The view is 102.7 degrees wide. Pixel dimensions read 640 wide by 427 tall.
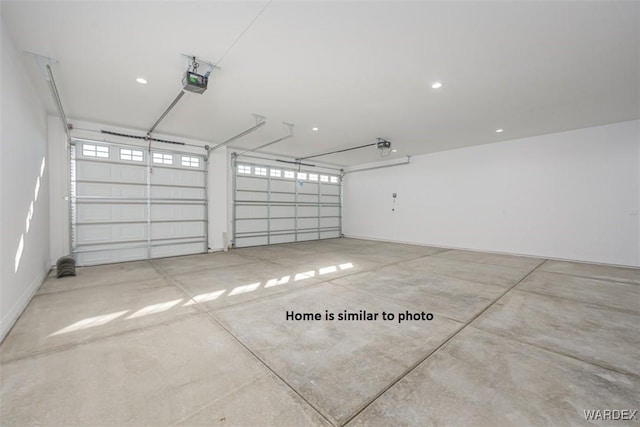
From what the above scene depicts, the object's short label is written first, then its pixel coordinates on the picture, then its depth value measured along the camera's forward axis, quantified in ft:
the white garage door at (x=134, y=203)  17.81
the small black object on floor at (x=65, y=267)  14.61
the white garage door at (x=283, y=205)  26.89
